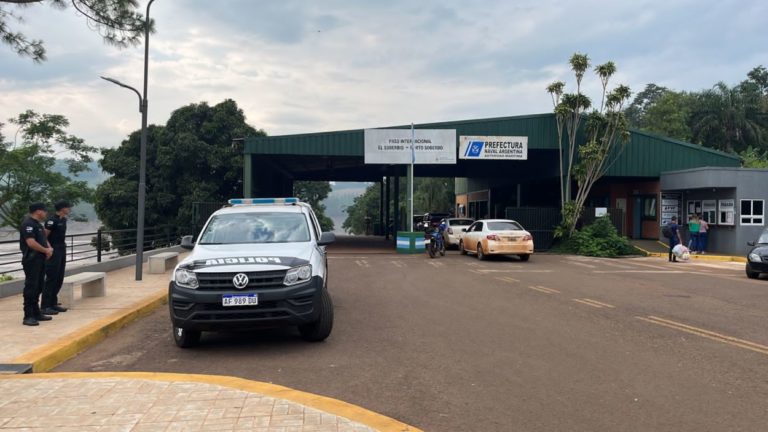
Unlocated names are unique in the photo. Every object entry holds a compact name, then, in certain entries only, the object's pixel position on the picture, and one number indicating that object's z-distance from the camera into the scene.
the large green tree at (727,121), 49.75
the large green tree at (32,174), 32.41
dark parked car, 15.77
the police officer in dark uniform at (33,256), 8.01
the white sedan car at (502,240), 20.56
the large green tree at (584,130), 26.69
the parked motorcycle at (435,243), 22.72
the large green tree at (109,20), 10.82
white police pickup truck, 6.76
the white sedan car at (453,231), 26.36
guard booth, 25.28
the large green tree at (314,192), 70.21
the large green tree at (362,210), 89.69
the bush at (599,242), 25.16
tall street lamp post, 13.79
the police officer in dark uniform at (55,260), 8.88
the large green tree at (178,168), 34.34
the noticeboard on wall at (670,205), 29.61
